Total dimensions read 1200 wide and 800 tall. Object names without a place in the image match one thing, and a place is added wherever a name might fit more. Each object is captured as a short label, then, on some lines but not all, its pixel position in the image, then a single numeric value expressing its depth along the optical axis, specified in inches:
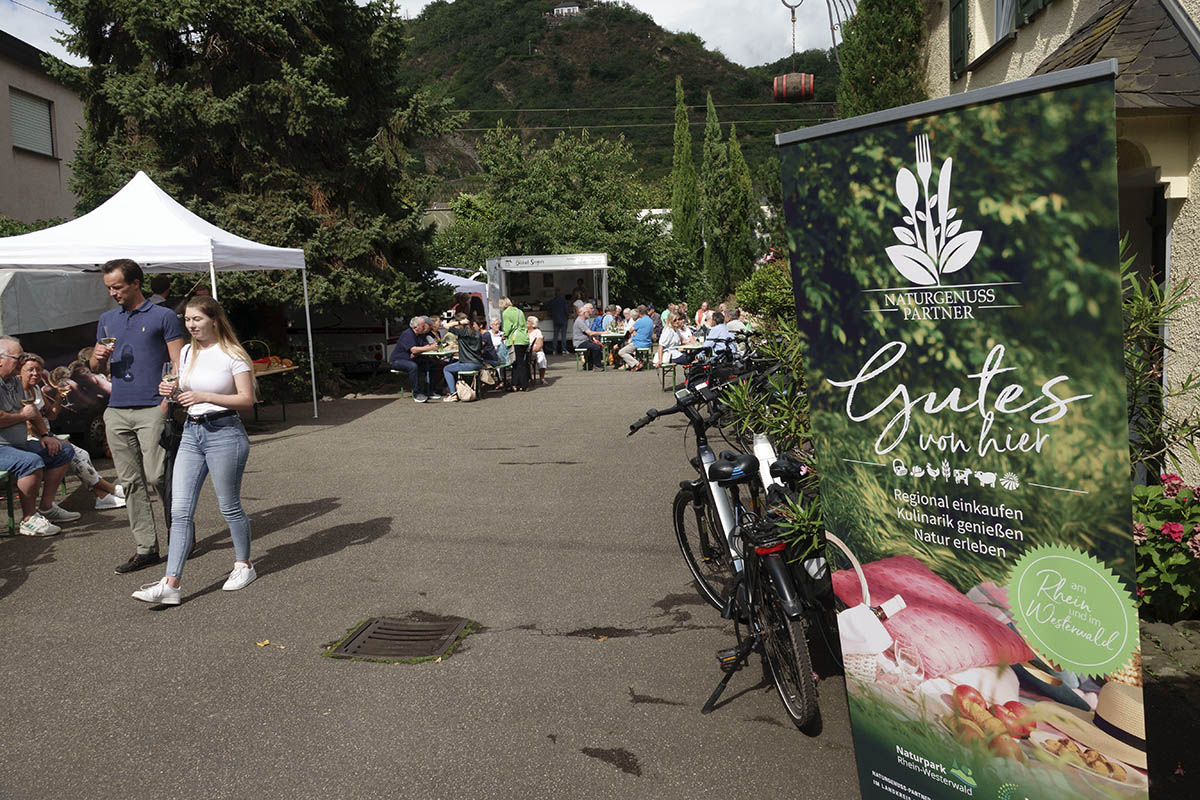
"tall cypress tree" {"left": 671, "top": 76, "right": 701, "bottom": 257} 1652.3
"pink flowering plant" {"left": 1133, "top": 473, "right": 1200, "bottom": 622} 195.6
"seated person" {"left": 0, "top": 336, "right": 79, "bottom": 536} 285.3
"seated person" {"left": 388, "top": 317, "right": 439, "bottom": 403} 674.8
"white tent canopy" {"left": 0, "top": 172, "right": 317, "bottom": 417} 434.6
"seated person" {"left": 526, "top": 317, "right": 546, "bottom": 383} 773.3
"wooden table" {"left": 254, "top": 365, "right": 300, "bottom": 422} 550.3
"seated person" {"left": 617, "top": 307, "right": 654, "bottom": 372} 903.1
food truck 1082.7
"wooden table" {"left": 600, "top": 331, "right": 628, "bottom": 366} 932.3
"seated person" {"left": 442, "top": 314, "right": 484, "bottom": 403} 656.4
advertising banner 87.5
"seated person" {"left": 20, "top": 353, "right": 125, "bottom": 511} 311.7
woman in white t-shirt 228.4
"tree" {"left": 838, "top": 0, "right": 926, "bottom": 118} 479.5
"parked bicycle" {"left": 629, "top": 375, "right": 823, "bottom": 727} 156.9
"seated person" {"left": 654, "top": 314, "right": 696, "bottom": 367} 709.9
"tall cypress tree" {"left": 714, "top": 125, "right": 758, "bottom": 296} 1628.9
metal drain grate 199.8
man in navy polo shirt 249.1
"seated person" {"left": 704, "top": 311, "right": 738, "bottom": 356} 573.2
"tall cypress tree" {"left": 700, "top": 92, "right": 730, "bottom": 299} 1648.6
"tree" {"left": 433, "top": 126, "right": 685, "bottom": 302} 1246.9
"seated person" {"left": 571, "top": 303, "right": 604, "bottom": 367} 920.3
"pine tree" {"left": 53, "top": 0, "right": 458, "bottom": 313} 679.7
